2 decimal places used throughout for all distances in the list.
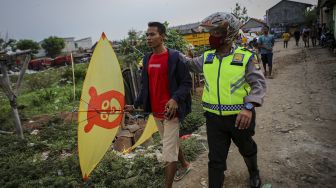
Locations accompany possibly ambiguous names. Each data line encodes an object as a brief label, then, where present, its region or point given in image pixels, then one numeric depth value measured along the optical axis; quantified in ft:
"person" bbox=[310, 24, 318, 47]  67.56
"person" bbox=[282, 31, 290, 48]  76.80
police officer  8.28
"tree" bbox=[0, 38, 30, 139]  21.34
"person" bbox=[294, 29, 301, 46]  74.84
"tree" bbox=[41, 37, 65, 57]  152.97
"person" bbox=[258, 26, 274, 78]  30.25
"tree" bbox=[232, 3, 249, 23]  98.44
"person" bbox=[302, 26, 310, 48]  69.05
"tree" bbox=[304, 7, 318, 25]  153.42
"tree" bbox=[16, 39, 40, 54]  143.27
